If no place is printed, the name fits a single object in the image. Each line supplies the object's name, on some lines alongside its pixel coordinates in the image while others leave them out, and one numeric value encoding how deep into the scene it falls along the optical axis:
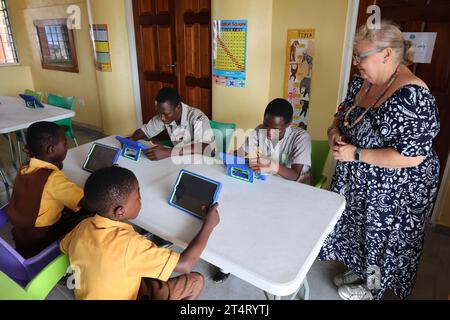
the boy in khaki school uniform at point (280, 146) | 1.72
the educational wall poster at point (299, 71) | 2.76
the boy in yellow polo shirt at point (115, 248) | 1.02
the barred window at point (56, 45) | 4.82
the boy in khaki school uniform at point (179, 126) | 2.19
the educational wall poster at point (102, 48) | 4.17
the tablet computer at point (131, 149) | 1.95
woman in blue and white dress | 1.34
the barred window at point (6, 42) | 5.64
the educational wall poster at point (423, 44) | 2.24
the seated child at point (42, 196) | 1.43
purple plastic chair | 1.19
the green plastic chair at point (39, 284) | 0.99
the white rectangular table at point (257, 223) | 1.06
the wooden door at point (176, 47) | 3.48
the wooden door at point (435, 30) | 2.18
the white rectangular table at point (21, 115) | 2.73
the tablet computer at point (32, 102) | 3.25
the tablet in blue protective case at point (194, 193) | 1.36
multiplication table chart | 3.07
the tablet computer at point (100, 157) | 1.82
